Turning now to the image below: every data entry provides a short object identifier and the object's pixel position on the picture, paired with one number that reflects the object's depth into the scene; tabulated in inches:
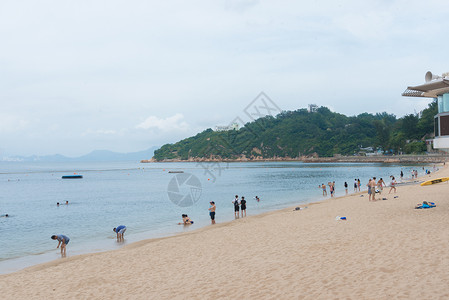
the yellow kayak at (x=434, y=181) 1201.4
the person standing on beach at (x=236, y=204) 852.0
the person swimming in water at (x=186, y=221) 794.9
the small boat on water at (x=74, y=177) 3512.1
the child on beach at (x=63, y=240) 546.0
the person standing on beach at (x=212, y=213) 777.6
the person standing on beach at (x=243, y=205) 856.1
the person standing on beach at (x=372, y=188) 846.1
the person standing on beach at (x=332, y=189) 1244.5
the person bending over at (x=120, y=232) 643.5
